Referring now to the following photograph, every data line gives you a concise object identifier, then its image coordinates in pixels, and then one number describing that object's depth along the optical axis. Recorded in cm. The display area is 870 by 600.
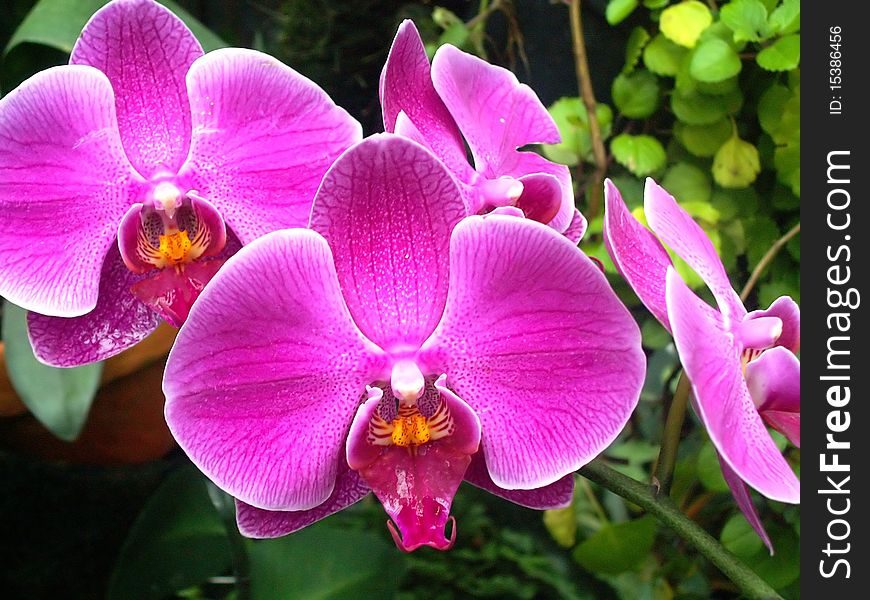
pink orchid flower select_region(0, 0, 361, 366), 36
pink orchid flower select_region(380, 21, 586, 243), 38
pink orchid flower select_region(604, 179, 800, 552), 30
